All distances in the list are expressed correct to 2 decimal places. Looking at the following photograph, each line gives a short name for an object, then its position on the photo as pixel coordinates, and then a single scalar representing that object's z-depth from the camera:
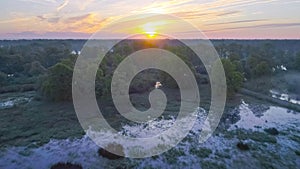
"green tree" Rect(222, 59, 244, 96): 51.25
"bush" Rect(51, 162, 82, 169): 24.80
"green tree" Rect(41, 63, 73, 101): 46.72
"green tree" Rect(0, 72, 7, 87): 59.35
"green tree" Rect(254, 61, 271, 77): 71.00
